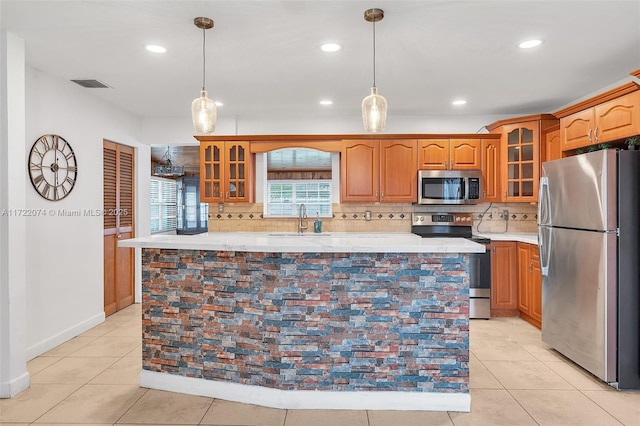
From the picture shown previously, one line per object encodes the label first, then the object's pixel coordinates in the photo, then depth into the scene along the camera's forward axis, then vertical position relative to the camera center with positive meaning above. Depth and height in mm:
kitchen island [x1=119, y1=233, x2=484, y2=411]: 2592 -749
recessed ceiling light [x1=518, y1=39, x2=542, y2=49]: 3006 +1262
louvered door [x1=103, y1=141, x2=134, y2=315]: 4777 -131
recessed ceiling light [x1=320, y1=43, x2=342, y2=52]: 3055 +1266
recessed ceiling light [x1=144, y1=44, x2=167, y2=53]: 3088 +1273
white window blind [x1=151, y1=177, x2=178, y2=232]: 8148 +166
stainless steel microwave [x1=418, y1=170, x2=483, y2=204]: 5004 +305
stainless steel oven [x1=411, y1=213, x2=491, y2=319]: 4695 -323
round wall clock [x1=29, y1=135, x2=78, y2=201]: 3559 +427
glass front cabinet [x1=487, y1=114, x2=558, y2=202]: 4684 +673
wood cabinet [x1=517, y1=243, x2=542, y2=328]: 4281 -817
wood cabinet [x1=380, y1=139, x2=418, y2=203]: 5090 +541
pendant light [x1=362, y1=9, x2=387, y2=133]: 2586 +661
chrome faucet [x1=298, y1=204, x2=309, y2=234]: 5282 -61
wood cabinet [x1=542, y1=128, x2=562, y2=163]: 4422 +724
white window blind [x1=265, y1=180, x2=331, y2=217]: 5324 +203
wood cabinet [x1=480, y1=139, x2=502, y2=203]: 5020 +532
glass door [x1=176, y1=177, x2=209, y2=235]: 9641 +95
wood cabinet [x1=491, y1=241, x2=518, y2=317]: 4723 -772
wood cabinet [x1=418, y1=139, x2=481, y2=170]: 5059 +712
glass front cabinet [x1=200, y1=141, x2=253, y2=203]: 5207 +514
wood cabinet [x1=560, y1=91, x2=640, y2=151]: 3074 +740
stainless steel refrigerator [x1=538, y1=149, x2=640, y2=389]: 2867 -402
